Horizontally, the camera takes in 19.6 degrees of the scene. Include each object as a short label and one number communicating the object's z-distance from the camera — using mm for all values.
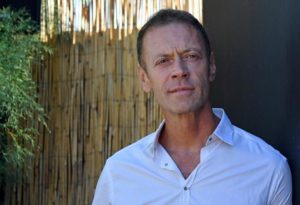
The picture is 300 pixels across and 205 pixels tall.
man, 1693
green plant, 4112
